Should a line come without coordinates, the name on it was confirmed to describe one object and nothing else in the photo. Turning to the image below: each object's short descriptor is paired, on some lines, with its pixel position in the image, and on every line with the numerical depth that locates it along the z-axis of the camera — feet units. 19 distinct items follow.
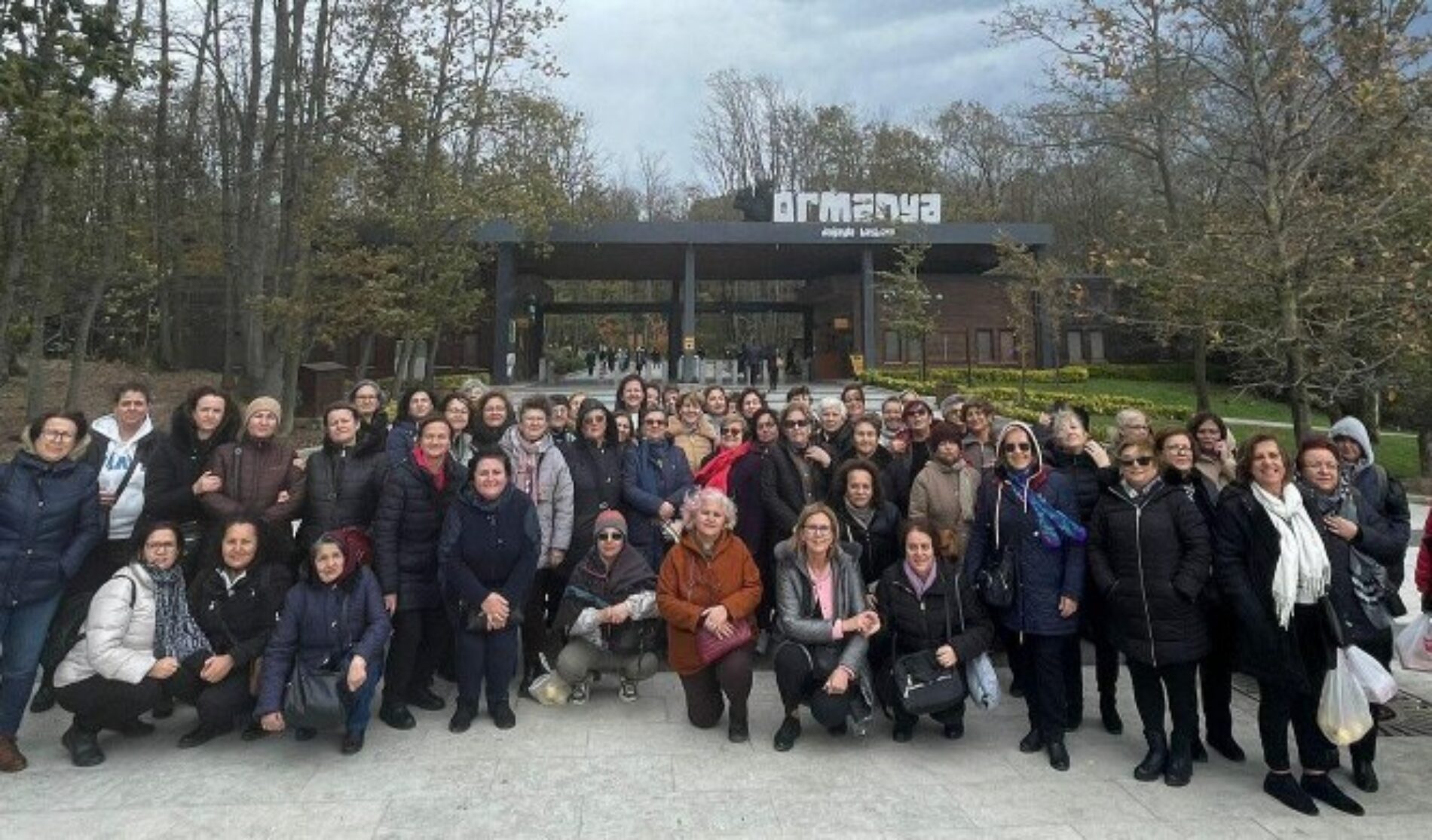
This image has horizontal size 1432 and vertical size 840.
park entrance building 92.73
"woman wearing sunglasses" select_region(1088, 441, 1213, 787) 13.20
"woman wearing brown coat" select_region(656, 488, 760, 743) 14.98
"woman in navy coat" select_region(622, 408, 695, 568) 18.45
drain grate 15.35
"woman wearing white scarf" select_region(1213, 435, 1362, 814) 12.51
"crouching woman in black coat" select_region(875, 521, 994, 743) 14.64
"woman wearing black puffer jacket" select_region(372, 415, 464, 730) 15.42
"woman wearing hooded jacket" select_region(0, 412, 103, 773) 13.73
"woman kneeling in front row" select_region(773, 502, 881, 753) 14.47
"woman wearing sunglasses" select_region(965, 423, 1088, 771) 14.20
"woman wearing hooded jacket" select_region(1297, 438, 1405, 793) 12.95
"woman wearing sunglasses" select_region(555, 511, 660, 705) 16.15
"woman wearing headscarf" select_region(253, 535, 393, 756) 14.03
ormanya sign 96.63
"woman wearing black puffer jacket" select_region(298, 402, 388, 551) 16.02
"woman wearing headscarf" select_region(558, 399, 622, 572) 18.24
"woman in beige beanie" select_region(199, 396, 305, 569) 15.67
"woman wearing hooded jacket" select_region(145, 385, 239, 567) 15.60
